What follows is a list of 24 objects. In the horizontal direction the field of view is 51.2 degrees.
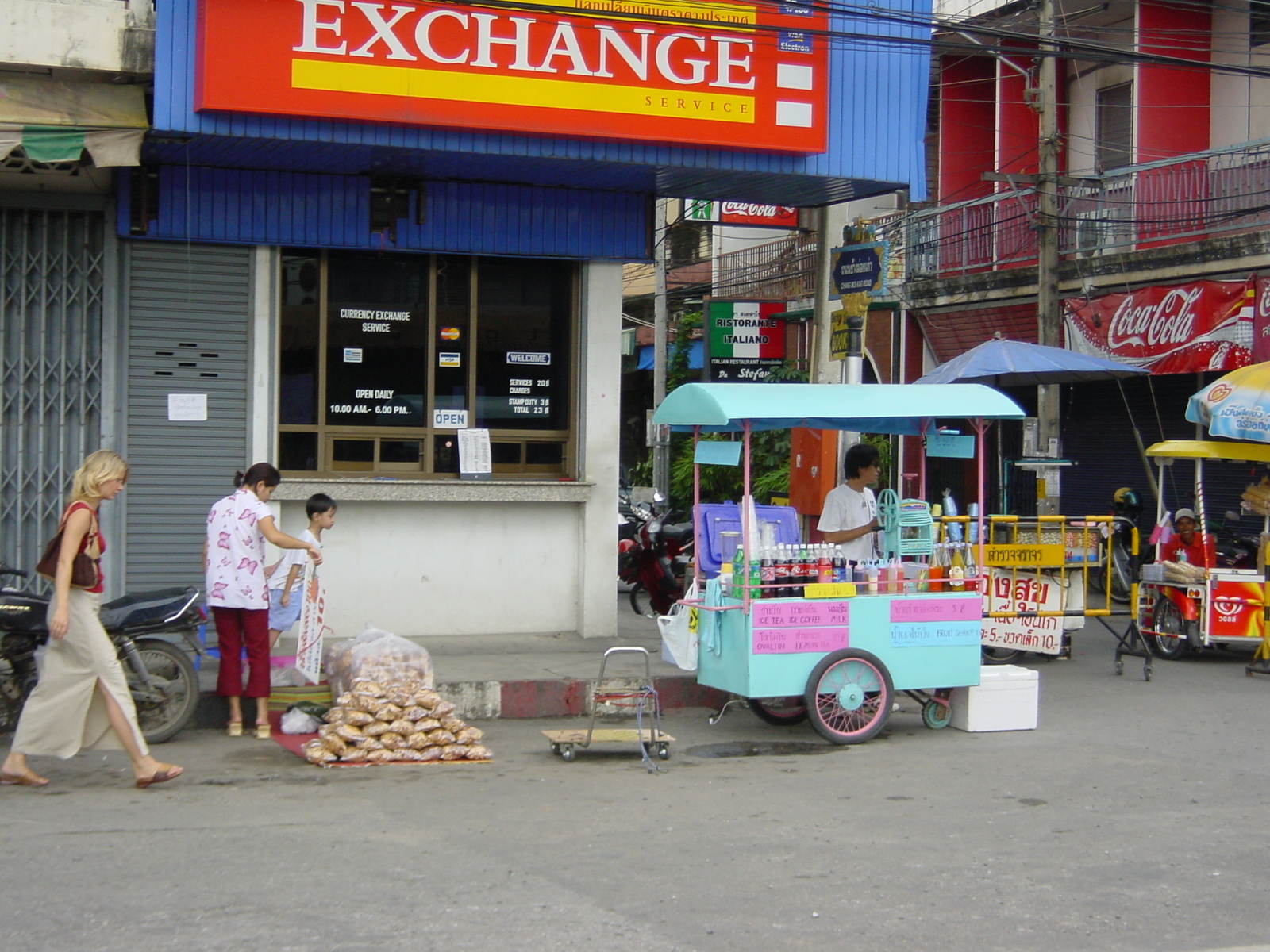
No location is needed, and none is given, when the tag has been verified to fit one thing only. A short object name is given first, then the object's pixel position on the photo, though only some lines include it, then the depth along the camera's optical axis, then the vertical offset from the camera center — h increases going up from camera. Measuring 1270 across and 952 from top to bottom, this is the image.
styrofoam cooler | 8.95 -1.42
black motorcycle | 7.80 -1.03
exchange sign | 9.16 +3.08
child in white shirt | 8.74 -0.64
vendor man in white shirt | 9.41 -0.12
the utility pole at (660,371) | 22.80 +2.11
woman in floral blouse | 8.24 -0.54
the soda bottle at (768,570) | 8.42 -0.51
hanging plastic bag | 8.96 -1.00
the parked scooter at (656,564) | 13.23 -0.78
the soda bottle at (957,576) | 8.89 -0.56
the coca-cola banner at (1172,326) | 15.99 +2.19
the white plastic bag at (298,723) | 8.49 -1.53
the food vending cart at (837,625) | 8.31 -0.87
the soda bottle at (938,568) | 8.95 -0.51
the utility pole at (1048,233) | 16.50 +3.34
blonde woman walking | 6.78 -1.05
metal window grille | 9.98 +0.89
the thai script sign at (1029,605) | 11.65 -0.99
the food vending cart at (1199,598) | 11.61 -0.92
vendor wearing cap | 12.21 -0.46
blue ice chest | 10.15 -0.28
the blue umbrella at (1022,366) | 12.71 +1.25
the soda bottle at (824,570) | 8.55 -0.51
